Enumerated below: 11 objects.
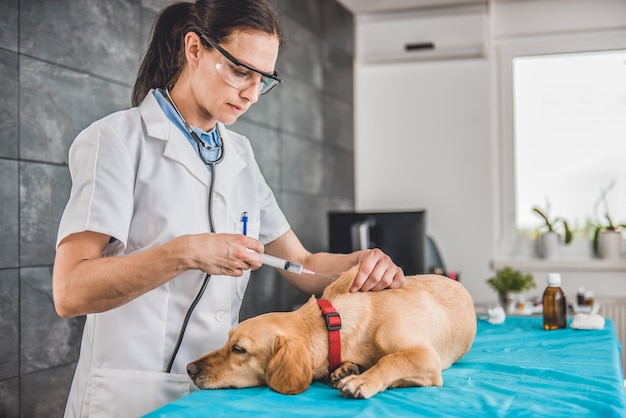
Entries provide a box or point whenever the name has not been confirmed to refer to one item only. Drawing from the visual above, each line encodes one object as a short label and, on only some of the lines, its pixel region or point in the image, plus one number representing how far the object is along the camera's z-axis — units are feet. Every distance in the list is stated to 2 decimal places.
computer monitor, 12.05
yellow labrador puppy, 3.91
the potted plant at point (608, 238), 14.71
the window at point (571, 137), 15.30
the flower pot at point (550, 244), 15.14
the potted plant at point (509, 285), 10.77
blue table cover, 3.47
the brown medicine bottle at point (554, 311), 6.69
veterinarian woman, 4.01
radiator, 14.39
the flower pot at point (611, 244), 14.70
